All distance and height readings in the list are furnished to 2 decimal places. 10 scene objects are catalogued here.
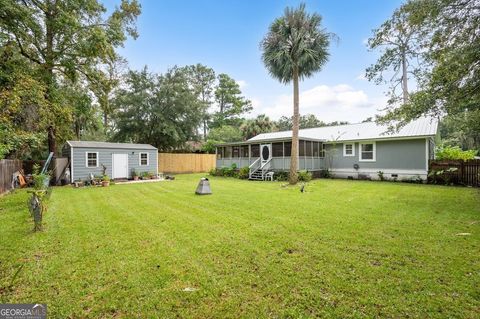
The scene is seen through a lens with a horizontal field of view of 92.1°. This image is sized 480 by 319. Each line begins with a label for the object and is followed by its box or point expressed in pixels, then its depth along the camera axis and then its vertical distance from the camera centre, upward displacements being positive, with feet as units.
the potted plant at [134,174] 53.67 -2.52
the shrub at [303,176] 45.65 -2.94
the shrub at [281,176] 48.42 -2.96
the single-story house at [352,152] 43.42 +2.05
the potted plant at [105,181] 43.45 -3.22
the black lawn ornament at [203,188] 31.14 -3.43
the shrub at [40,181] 23.38 -1.72
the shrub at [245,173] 54.80 -2.51
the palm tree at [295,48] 38.86 +19.67
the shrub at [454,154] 39.94 +1.03
